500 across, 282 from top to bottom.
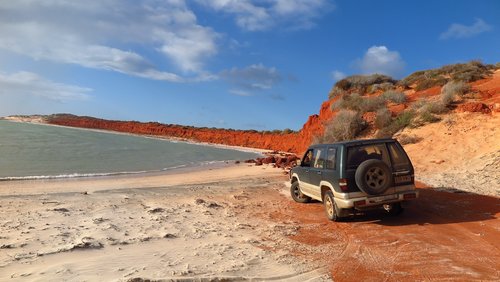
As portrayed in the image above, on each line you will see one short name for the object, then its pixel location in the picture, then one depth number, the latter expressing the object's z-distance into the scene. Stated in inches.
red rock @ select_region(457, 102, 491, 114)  837.2
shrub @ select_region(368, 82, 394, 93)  1450.8
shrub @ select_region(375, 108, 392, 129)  1003.3
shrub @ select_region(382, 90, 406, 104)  1188.5
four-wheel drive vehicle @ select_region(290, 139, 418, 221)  337.7
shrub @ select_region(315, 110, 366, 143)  1067.3
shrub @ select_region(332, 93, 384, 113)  1160.8
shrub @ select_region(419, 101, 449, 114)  908.6
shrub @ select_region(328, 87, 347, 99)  1553.8
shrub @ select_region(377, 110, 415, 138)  941.8
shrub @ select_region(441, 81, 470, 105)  934.4
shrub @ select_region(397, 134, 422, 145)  841.0
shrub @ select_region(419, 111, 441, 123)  885.8
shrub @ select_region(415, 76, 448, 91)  1256.4
